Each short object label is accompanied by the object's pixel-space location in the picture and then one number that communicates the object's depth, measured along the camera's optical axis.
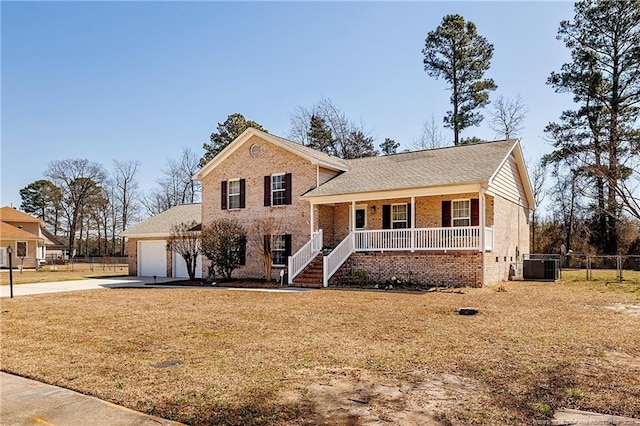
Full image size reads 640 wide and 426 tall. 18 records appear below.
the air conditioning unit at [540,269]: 19.25
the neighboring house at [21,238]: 38.75
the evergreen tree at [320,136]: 39.53
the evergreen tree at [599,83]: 28.72
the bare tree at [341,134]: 39.75
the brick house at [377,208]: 16.64
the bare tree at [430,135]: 36.69
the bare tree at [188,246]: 22.53
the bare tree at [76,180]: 55.06
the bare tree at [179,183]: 51.06
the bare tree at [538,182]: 36.47
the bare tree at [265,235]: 20.00
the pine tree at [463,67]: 34.12
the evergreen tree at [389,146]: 42.41
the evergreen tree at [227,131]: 44.81
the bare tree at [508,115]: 34.81
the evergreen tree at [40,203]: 59.53
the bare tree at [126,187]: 56.56
